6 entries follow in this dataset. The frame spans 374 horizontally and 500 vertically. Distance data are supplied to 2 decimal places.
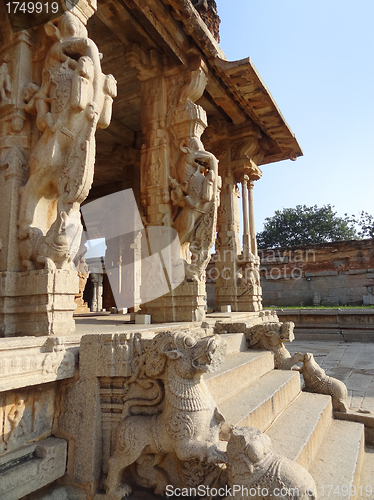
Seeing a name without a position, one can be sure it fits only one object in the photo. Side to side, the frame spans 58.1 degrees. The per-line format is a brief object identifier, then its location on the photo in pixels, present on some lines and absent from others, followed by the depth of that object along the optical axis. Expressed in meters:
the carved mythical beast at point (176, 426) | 1.98
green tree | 31.86
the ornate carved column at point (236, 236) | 7.30
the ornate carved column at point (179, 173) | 4.80
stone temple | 2.00
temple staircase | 2.29
